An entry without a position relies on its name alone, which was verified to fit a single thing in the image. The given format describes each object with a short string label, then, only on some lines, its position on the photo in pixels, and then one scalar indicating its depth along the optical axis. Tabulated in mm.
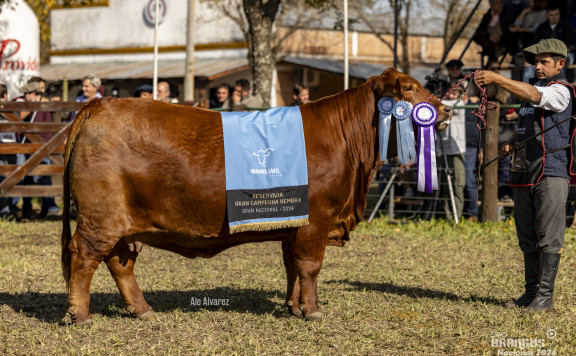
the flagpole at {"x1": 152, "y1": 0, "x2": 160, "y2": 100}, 14937
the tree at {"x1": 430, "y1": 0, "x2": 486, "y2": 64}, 32375
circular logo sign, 32625
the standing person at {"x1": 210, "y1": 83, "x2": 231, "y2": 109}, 14352
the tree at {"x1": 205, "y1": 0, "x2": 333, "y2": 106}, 15625
